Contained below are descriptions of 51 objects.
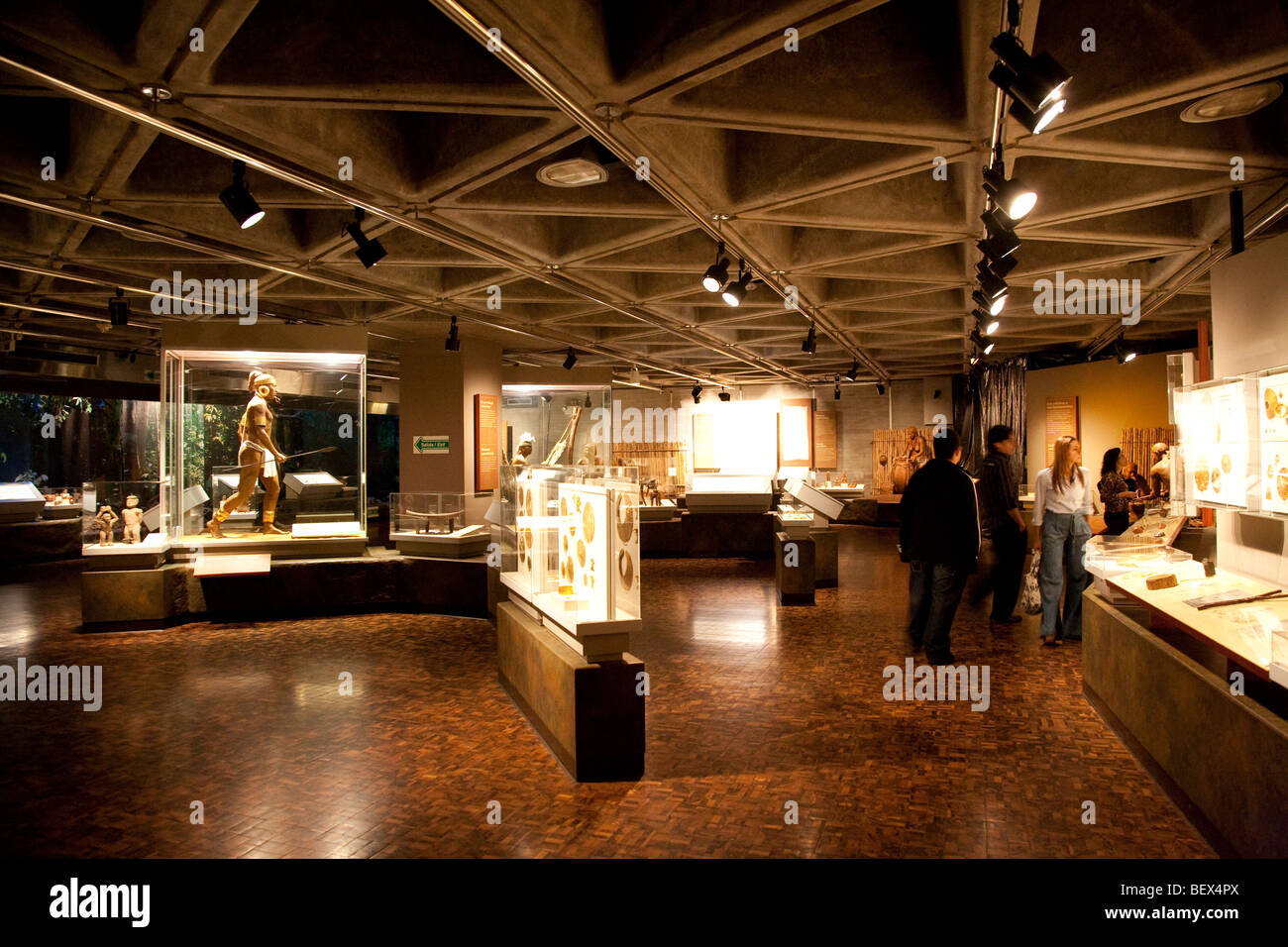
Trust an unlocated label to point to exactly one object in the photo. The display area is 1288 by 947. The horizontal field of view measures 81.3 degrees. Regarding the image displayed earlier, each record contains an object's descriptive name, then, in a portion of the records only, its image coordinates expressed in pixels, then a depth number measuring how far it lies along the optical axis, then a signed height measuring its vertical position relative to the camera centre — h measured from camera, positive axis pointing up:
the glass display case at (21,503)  11.55 -0.35
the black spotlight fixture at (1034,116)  2.93 +1.37
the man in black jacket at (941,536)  5.59 -0.55
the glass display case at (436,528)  8.04 -0.61
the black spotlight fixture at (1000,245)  4.40 +1.31
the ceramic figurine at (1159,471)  8.43 -0.12
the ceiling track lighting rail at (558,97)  2.78 +1.69
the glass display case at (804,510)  8.58 -0.55
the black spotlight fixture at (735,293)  6.16 +1.44
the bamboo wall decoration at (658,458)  16.86 +0.27
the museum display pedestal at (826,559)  9.30 -1.16
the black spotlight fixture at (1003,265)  4.82 +1.28
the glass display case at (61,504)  12.45 -0.40
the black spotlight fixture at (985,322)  7.09 +1.36
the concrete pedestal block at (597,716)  3.68 -1.23
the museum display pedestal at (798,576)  8.23 -1.20
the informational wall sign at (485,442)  10.23 +0.41
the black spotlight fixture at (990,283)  5.37 +1.30
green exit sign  10.01 +0.39
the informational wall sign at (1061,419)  12.54 +0.72
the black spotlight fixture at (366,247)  5.27 +1.61
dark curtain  14.15 +1.16
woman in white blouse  6.04 -0.51
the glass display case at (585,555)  3.76 -0.46
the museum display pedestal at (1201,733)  2.47 -1.12
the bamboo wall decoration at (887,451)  17.22 +0.32
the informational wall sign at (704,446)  17.91 +0.54
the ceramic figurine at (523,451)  10.86 +0.30
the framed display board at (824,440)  18.25 +0.64
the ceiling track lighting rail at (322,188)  3.39 +1.78
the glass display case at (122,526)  7.30 -0.48
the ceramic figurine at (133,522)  7.53 -0.44
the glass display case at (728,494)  12.61 -0.45
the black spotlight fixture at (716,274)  5.86 +1.51
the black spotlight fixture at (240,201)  4.38 +1.62
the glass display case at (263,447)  8.28 +0.33
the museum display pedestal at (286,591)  7.20 -1.19
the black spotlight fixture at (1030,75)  2.73 +1.43
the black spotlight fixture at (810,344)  9.77 +1.60
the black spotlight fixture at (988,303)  5.97 +1.30
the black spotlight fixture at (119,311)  7.21 +1.62
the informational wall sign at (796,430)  18.00 +0.88
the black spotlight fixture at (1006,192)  3.90 +1.41
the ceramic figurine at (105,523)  7.47 -0.44
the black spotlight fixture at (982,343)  9.59 +1.56
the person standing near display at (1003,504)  6.73 -0.37
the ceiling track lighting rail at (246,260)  4.98 +1.81
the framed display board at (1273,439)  3.61 +0.09
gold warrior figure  8.30 +0.22
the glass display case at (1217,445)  3.93 +0.08
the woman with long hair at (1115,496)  7.31 -0.36
